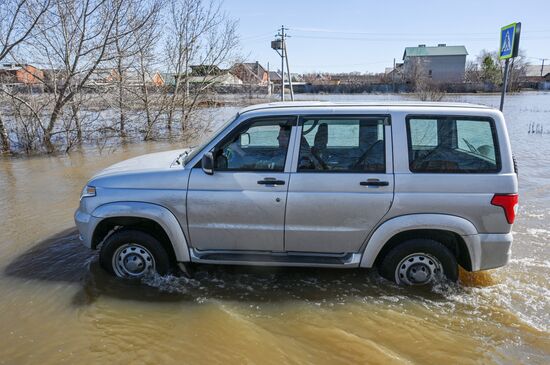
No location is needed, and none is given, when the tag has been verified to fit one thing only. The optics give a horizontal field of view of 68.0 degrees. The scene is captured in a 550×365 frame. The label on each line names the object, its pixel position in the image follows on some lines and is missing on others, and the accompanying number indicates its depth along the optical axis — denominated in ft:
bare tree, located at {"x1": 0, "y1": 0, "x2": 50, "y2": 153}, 37.13
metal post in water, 23.99
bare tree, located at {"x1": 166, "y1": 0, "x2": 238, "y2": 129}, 53.72
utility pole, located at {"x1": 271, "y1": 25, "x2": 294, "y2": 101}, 107.69
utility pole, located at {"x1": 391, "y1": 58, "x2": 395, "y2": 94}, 266.61
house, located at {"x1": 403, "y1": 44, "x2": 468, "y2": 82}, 298.15
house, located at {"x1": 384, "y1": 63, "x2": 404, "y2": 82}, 267.94
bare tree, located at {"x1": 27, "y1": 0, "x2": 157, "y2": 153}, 40.24
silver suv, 12.89
